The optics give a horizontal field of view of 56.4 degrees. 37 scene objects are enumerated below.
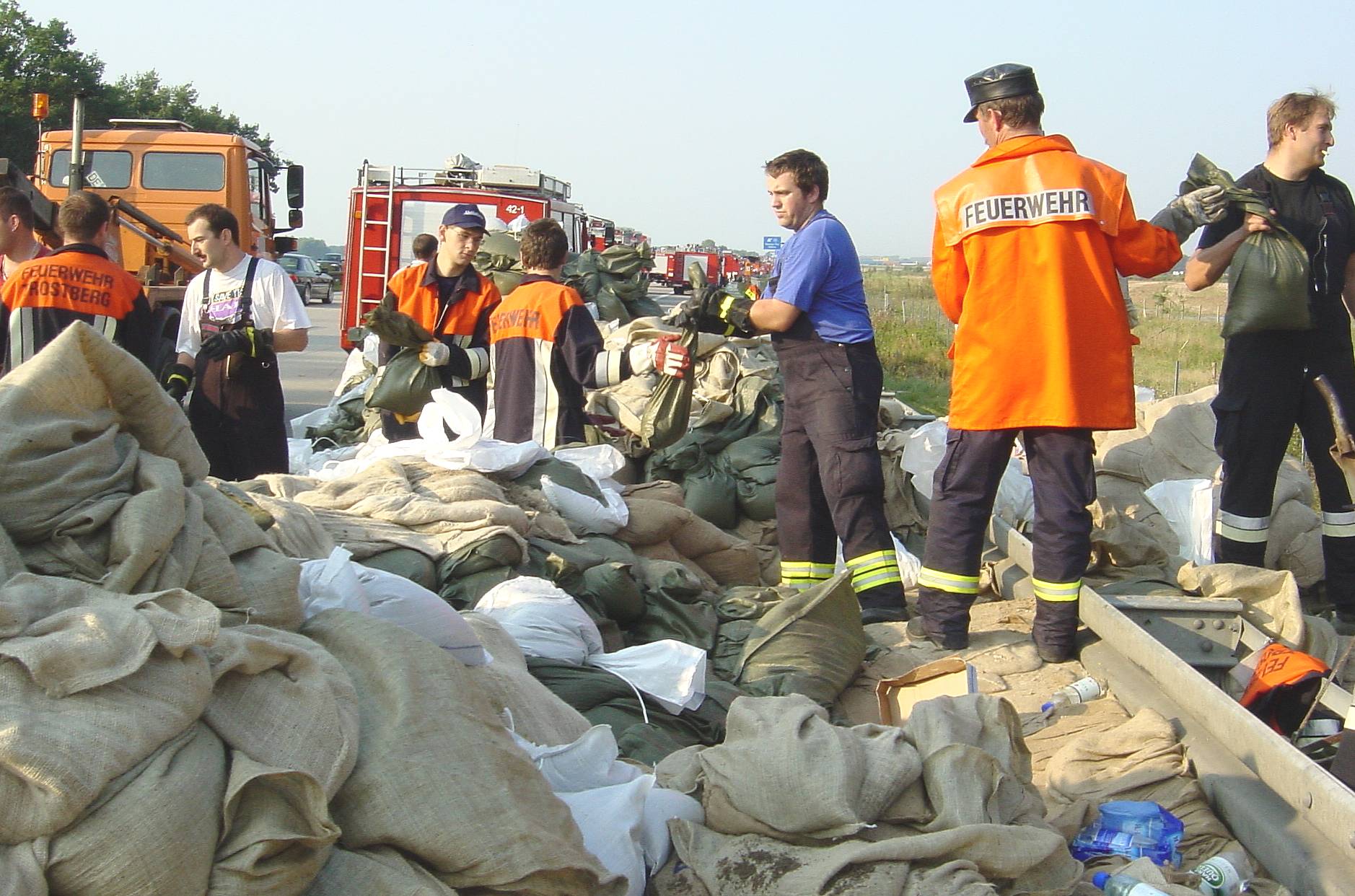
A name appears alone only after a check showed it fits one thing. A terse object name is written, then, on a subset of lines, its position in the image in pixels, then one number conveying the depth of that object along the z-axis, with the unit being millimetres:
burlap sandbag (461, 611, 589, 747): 2859
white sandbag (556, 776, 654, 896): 2422
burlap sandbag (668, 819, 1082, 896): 2273
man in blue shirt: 5031
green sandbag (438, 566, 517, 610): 3941
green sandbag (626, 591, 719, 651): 4477
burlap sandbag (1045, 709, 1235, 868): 2983
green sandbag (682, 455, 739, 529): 6586
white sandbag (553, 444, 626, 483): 5641
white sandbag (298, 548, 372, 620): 2785
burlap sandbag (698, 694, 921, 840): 2418
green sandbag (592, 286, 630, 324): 11523
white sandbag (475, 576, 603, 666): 3602
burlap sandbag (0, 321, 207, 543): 2357
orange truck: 13570
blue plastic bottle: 2783
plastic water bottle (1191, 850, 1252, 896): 2604
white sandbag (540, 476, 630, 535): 4996
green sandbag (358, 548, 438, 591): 3900
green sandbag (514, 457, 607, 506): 5094
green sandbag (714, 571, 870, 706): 4238
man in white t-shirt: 5797
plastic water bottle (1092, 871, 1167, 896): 2404
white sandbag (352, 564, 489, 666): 2887
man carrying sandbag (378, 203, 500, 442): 6629
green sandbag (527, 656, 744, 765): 3426
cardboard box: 3520
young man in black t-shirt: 5070
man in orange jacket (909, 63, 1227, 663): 4340
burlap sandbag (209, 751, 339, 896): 1920
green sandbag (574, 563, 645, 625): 4293
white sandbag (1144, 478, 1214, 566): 5551
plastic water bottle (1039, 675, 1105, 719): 3949
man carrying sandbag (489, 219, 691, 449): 6047
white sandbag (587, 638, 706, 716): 3656
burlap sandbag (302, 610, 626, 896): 2115
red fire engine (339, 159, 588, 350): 14320
